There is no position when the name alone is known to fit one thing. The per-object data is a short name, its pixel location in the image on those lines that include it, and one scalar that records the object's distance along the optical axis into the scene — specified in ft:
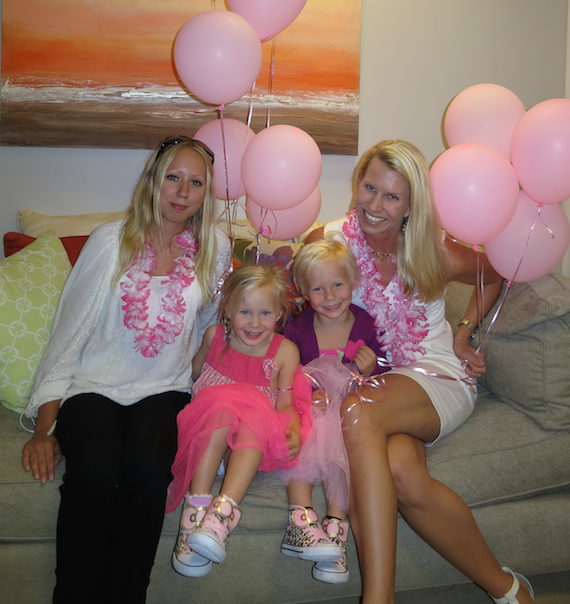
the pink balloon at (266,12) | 6.39
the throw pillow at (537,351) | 6.30
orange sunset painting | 8.31
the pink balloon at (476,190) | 5.90
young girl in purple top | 5.19
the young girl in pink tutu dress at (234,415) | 4.96
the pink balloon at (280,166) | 6.14
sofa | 5.23
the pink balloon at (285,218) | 7.11
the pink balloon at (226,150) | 6.99
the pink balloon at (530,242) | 6.30
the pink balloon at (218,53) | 5.90
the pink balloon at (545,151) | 5.90
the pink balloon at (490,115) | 6.86
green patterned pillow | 6.35
